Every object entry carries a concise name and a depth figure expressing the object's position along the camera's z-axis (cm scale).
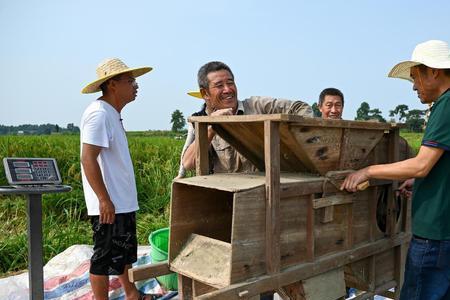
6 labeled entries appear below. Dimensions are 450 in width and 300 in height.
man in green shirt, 232
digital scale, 298
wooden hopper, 211
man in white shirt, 331
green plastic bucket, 399
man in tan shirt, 294
